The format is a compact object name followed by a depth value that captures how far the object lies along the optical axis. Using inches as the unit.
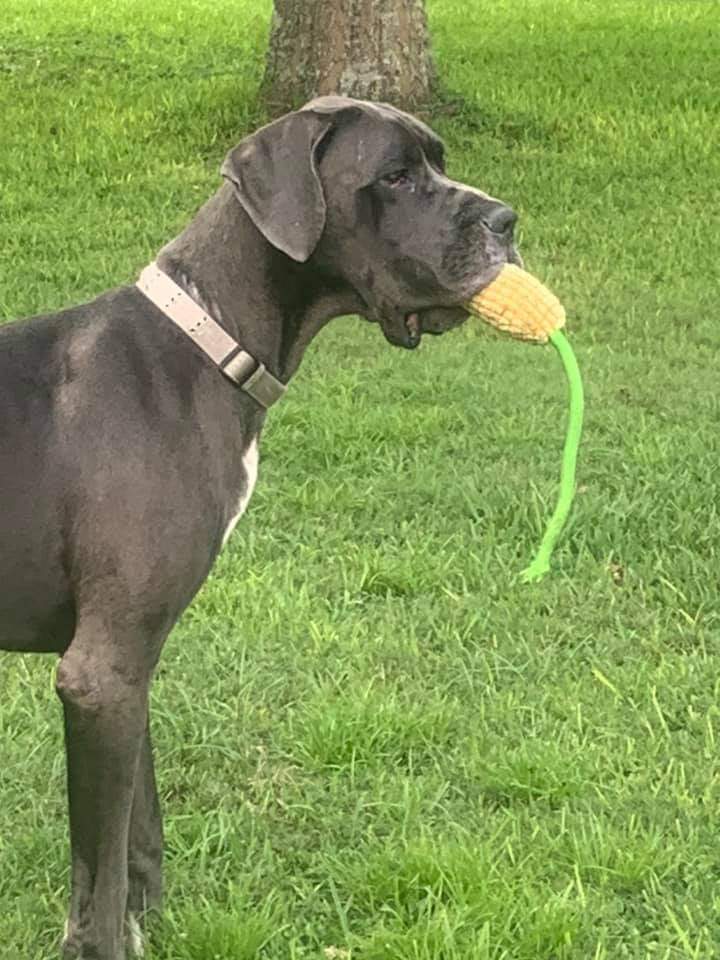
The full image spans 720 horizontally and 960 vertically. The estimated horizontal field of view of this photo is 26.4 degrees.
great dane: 117.6
